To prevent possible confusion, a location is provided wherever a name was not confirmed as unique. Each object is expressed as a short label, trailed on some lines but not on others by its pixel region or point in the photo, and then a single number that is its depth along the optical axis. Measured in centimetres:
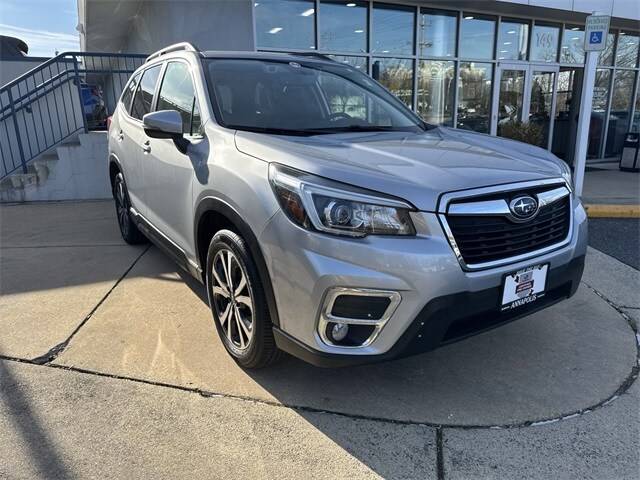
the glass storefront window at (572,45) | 1218
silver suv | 216
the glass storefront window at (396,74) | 1015
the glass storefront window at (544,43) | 1179
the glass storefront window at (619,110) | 1318
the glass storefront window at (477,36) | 1094
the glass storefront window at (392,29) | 986
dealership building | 925
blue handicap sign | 724
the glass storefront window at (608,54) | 1276
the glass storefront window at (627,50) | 1292
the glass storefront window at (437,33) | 1041
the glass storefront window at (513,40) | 1141
